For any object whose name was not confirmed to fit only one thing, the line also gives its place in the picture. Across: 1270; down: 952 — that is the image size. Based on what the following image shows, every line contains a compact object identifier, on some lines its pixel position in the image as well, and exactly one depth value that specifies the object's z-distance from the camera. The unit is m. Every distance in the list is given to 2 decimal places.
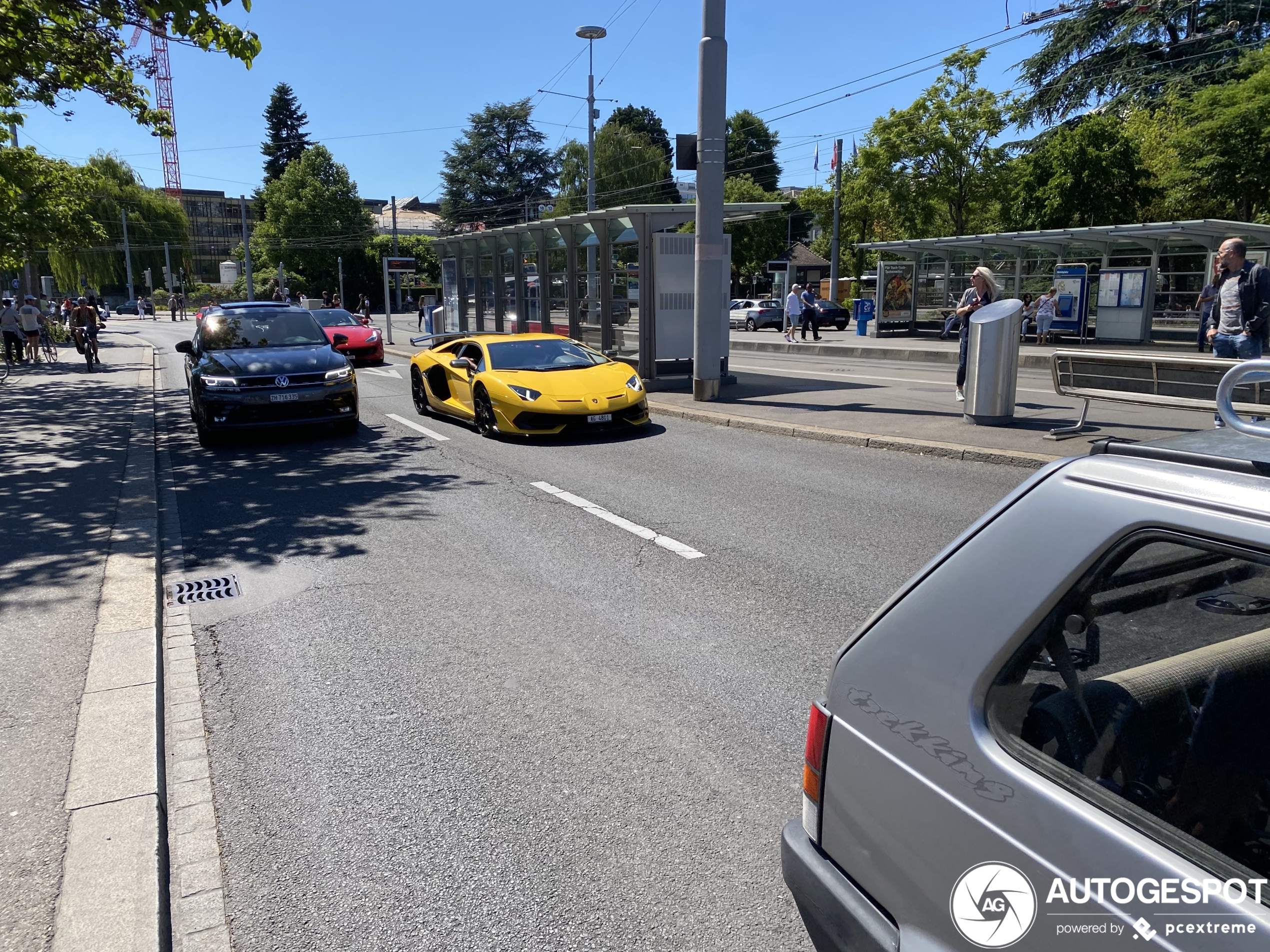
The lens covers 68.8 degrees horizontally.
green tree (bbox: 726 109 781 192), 86.25
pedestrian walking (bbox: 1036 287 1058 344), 26.27
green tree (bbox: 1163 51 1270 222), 28.95
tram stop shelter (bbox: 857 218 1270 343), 23.38
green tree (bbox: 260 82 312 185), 91.44
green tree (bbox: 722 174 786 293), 70.06
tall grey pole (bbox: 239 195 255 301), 60.84
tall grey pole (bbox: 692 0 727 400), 12.52
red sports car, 23.42
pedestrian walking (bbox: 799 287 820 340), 31.83
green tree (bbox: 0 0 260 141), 10.02
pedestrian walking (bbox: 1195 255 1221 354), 12.93
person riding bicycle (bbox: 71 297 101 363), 23.25
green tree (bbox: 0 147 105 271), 21.80
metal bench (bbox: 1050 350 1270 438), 8.30
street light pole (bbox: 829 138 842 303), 43.97
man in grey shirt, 8.45
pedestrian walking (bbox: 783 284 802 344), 30.28
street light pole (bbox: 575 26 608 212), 31.45
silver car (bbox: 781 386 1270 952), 1.32
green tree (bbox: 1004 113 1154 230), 34.12
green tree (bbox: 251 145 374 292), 79.12
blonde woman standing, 11.38
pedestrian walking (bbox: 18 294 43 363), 25.20
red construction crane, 104.12
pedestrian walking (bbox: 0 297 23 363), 24.39
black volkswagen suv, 10.86
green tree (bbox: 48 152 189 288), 68.20
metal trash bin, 9.91
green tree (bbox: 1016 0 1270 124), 40.81
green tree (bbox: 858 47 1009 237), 36.44
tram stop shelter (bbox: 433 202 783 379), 16.05
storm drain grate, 5.72
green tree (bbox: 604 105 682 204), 86.69
